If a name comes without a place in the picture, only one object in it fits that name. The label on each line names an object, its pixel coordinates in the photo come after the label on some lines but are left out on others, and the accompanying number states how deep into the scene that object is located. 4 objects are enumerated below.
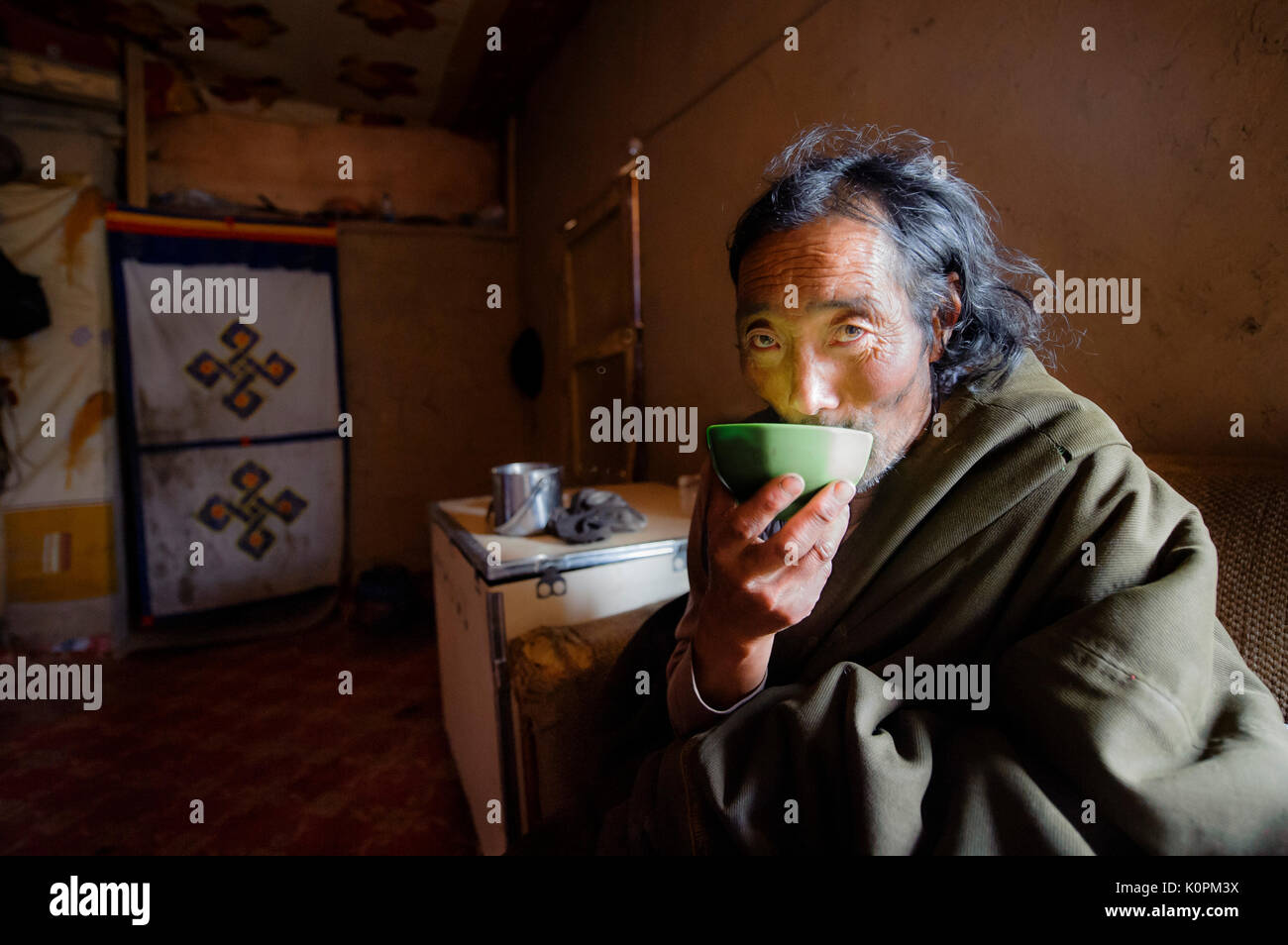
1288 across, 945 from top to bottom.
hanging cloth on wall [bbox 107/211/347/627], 3.38
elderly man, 0.51
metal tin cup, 1.57
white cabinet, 1.29
